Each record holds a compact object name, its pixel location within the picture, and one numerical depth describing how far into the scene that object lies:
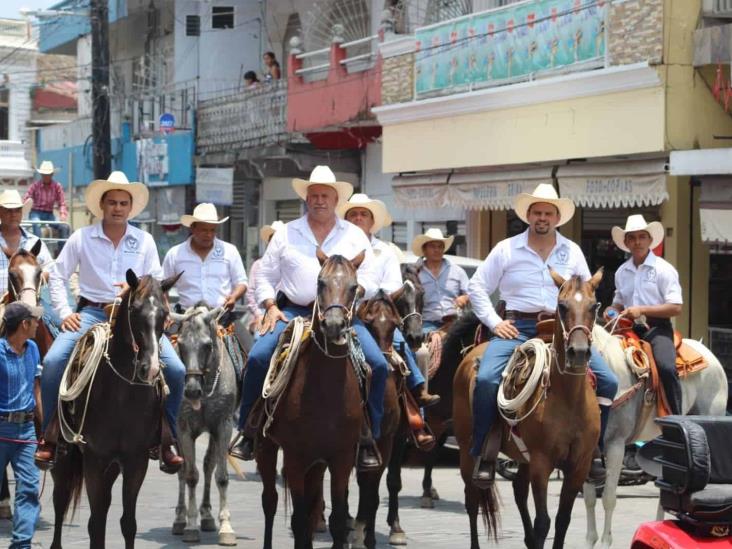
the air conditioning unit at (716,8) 19.62
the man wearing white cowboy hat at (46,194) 23.08
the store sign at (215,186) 32.88
